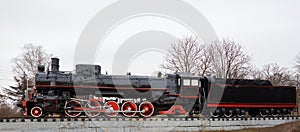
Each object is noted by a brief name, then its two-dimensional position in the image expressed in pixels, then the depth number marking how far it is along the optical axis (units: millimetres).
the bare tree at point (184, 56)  30406
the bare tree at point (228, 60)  29844
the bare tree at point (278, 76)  37962
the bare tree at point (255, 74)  34466
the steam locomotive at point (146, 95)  14516
